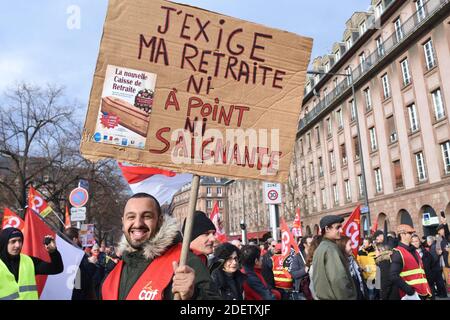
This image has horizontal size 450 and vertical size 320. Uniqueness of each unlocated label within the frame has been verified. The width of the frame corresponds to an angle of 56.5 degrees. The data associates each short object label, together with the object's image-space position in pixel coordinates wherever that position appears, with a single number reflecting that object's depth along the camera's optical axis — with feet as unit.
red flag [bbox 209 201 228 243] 37.39
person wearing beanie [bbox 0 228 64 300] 13.62
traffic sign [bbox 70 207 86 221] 44.64
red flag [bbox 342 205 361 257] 28.35
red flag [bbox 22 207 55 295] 16.87
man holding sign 7.89
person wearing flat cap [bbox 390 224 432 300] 20.73
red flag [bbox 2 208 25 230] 22.65
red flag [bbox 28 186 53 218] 30.48
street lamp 68.59
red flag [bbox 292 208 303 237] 46.97
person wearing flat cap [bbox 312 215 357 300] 12.66
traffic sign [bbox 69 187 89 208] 45.34
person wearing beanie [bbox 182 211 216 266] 13.52
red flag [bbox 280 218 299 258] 32.50
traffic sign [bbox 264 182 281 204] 38.09
